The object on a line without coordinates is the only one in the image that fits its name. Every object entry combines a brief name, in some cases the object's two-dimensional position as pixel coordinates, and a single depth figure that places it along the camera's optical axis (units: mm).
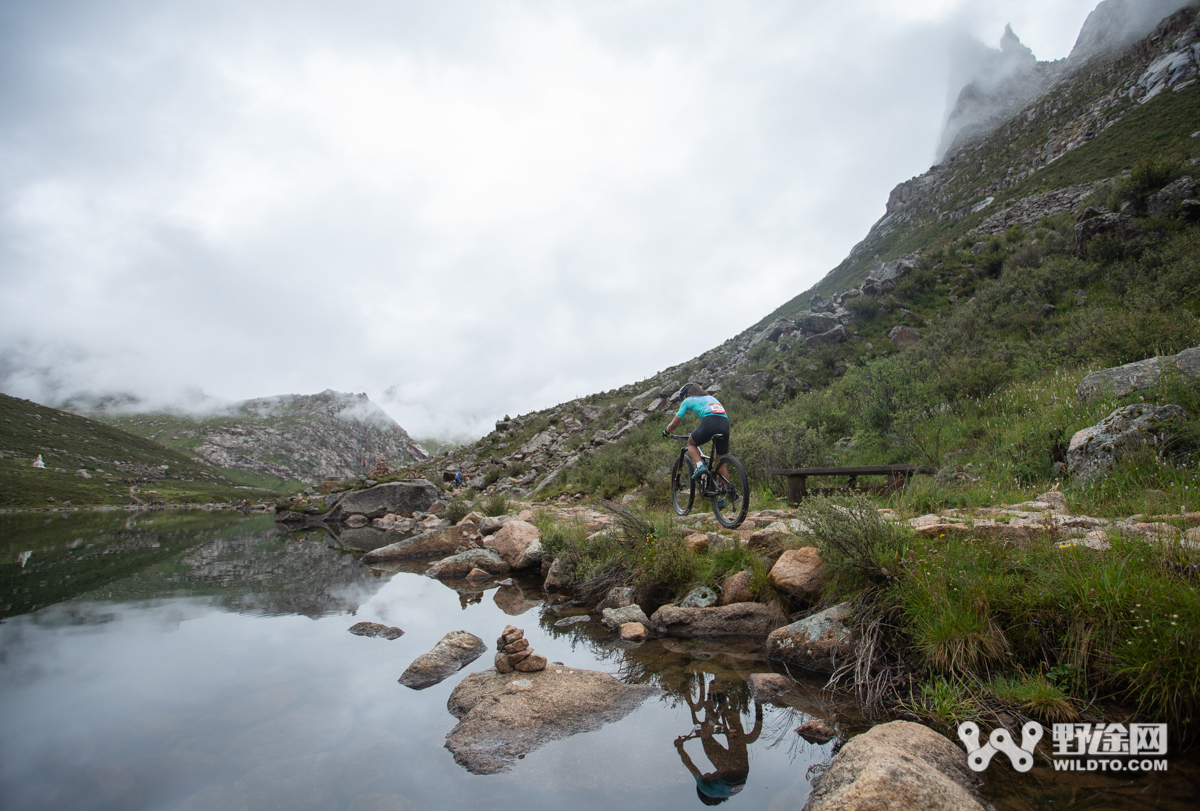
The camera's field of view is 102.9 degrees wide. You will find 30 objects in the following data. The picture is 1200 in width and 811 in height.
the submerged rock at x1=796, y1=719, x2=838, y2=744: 3609
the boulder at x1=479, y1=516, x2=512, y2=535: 14168
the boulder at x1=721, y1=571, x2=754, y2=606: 6215
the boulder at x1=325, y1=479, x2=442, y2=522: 25141
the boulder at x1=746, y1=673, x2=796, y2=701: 4293
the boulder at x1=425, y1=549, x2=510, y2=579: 10797
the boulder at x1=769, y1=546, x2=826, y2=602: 5477
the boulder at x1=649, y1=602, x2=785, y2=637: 5820
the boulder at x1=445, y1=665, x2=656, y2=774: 3740
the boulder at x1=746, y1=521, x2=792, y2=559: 6465
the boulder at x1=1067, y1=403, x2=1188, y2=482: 6516
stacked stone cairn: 4984
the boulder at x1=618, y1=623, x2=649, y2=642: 6023
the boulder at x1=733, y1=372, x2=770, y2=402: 21972
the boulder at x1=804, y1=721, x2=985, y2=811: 2422
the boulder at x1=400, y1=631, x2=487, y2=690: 5164
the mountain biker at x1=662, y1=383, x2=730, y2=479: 8930
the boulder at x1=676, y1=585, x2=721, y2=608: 6378
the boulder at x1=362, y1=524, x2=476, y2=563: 13312
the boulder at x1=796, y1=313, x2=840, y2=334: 25209
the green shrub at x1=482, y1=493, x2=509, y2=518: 16734
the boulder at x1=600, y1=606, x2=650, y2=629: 6484
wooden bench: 8141
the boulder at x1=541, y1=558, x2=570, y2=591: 9023
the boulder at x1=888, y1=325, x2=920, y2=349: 20062
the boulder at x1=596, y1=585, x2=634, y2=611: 7258
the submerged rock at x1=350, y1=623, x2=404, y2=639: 6832
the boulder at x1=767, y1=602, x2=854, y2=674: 4480
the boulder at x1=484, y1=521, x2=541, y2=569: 10664
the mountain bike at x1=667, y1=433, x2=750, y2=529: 7984
